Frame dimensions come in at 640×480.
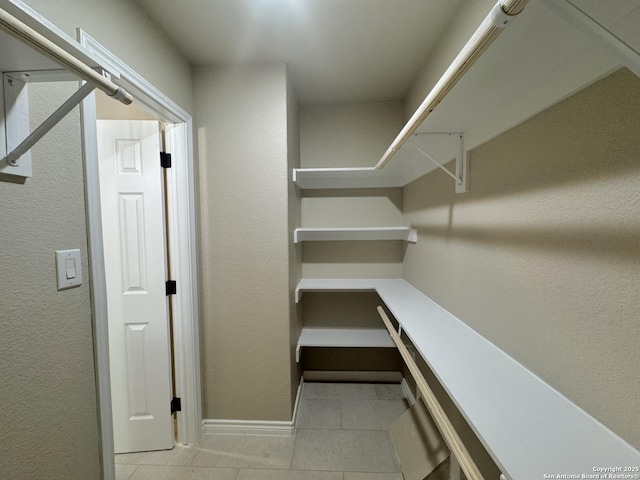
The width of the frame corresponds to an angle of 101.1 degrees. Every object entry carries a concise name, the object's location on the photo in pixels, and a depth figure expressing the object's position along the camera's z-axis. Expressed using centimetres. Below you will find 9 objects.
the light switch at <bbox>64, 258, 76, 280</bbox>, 90
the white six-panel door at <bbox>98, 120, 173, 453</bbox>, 160
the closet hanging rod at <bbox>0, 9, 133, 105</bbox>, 46
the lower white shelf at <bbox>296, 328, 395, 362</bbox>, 206
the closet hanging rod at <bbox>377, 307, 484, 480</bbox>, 66
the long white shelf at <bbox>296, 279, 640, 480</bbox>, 53
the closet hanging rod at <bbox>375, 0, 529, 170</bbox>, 42
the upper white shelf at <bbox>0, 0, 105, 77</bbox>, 53
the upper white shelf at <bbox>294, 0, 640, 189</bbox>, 54
